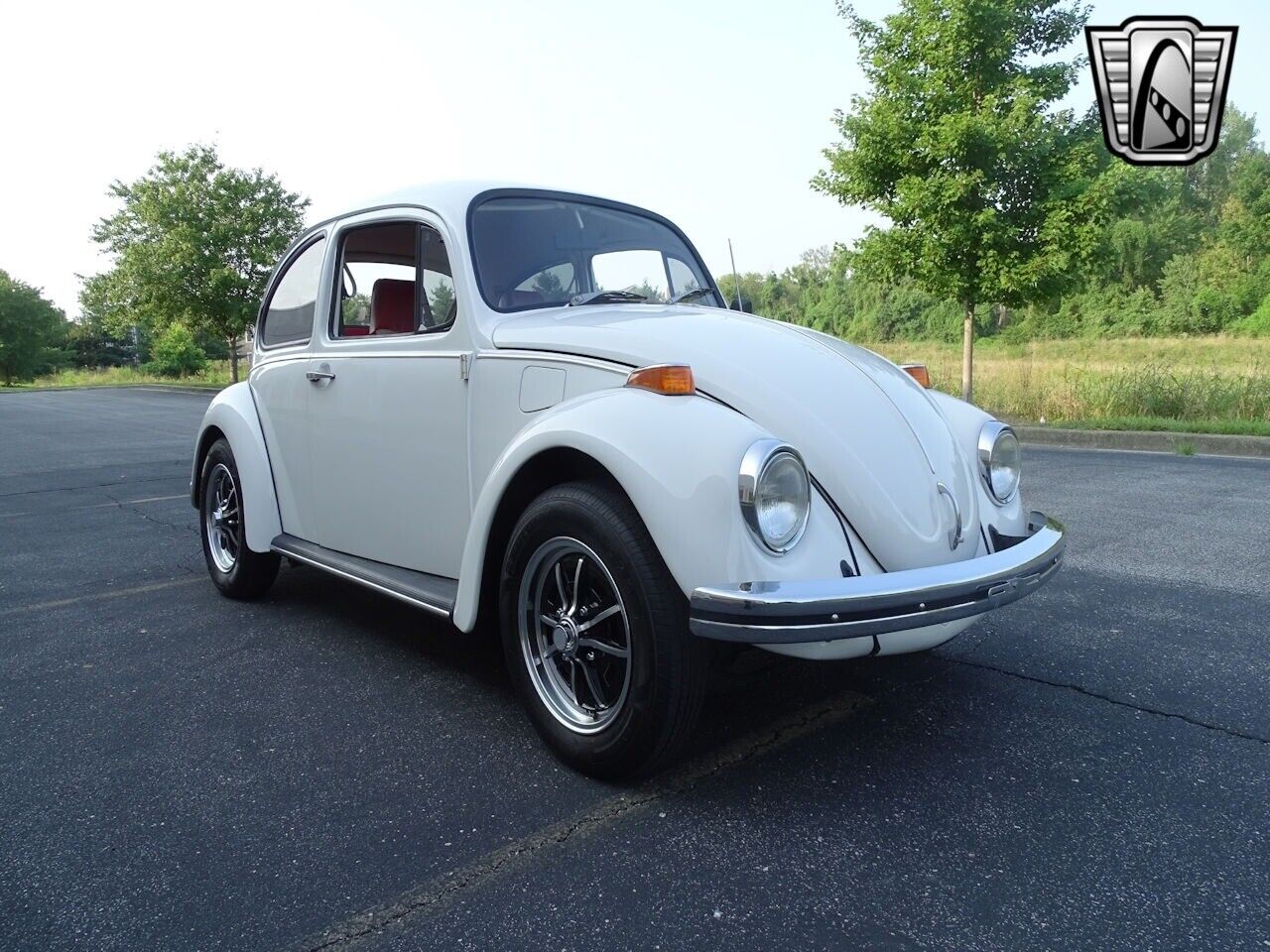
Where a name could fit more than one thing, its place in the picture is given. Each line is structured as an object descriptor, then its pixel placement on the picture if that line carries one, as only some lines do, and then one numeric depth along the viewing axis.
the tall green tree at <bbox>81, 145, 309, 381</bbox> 29.77
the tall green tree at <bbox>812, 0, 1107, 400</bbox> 12.30
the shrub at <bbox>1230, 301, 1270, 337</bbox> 38.22
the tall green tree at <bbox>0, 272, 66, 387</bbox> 53.75
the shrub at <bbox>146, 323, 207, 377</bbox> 48.47
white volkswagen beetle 2.36
